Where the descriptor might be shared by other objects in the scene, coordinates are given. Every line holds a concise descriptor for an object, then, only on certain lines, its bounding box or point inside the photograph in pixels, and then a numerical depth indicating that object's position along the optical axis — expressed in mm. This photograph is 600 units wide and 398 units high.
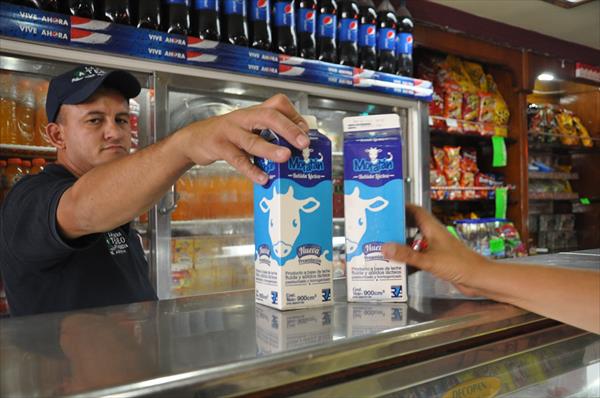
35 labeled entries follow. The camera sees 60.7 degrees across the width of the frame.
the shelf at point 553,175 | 4181
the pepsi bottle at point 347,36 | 2910
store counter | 447
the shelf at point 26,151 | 2123
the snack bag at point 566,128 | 4520
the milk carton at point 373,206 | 757
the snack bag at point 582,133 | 4652
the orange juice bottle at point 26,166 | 2222
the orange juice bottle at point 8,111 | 2248
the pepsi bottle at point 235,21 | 2479
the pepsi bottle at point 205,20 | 2404
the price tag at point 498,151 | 3900
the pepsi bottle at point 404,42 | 3117
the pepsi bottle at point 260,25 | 2559
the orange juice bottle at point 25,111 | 2283
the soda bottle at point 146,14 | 2238
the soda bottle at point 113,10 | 2143
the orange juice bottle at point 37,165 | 2256
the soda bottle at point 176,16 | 2324
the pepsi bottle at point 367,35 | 2977
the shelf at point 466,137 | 3867
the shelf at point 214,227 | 2674
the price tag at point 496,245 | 3674
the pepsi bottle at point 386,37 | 3037
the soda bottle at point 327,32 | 2820
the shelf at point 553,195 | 4211
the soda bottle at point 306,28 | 2732
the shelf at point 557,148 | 4438
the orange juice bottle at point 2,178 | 2191
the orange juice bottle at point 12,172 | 2199
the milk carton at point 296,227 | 698
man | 697
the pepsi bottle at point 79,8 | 2068
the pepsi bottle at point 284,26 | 2643
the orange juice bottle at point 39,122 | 2312
